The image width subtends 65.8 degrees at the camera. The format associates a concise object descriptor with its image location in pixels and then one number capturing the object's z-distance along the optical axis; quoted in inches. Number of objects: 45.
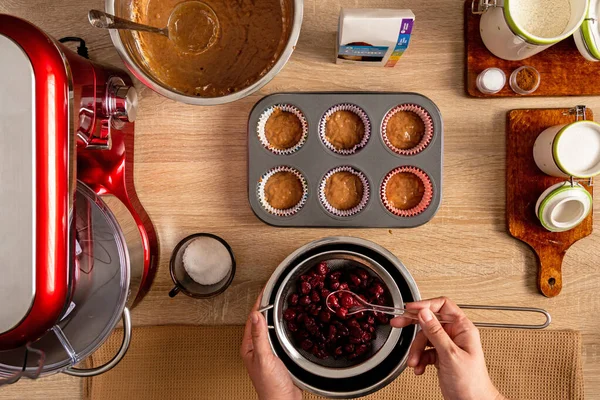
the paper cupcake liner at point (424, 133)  45.2
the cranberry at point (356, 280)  41.9
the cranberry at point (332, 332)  41.7
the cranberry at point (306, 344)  41.3
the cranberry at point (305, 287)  41.8
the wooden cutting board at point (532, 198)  46.9
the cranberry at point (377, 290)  41.1
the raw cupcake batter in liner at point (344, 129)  46.2
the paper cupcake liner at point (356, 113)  45.3
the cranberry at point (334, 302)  41.7
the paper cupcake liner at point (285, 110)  45.3
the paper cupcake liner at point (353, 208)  45.4
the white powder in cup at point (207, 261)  46.3
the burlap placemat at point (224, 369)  47.4
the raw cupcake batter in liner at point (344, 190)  46.3
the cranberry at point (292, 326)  42.1
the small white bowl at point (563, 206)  44.0
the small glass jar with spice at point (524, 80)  46.0
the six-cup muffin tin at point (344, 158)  45.0
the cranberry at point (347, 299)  41.4
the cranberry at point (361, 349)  41.4
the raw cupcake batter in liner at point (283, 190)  46.2
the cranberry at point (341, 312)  41.5
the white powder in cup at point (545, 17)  41.7
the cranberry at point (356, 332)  41.4
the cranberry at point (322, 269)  42.1
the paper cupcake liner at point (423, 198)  45.3
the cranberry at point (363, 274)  42.0
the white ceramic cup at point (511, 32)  39.8
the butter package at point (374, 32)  39.9
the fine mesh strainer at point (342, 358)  39.9
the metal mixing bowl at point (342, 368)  39.5
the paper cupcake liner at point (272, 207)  45.4
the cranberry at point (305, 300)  41.9
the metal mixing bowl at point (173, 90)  35.9
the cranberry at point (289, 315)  41.8
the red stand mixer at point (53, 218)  28.2
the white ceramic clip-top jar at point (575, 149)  43.0
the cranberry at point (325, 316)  41.7
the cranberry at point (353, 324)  41.7
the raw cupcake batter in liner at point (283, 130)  46.1
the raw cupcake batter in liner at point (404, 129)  46.3
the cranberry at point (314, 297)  41.9
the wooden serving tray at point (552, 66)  46.4
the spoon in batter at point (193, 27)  40.0
